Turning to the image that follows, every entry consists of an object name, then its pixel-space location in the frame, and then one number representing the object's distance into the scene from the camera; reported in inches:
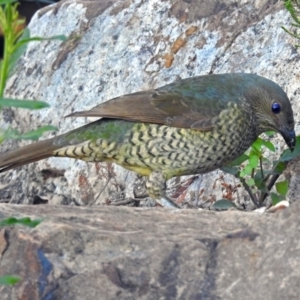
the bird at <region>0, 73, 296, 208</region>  393.1
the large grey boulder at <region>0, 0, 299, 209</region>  453.1
